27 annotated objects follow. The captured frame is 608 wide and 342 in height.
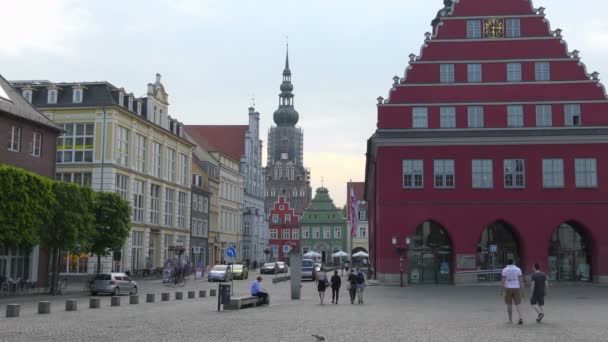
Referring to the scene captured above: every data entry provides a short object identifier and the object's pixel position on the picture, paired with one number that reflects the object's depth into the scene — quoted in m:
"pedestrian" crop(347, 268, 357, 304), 31.08
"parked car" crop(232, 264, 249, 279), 65.25
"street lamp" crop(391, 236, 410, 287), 44.74
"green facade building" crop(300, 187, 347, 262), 123.56
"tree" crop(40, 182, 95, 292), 37.56
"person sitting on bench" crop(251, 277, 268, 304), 30.59
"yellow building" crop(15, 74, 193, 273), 57.50
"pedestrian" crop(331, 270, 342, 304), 32.28
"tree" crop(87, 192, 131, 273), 43.88
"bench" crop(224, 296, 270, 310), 28.11
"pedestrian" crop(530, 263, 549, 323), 21.52
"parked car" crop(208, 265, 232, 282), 57.49
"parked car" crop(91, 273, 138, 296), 38.75
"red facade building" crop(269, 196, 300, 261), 131.50
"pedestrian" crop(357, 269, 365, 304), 31.22
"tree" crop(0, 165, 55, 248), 33.62
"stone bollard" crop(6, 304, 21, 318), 24.12
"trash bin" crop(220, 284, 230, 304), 27.92
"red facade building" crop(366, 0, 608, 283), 47.06
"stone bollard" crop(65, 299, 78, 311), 27.37
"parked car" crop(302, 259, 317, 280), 61.85
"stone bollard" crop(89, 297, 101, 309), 29.33
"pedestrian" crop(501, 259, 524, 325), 21.20
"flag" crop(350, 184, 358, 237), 57.29
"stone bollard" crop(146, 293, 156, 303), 33.69
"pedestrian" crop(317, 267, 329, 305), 32.50
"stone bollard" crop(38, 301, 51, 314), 25.68
